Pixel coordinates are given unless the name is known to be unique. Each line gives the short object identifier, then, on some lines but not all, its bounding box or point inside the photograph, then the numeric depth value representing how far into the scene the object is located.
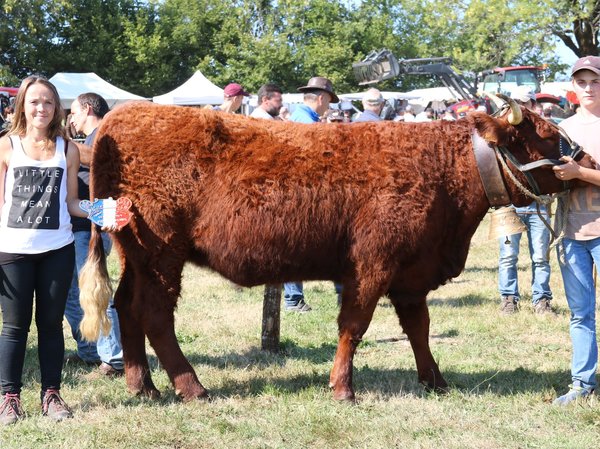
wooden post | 6.27
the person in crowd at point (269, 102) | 8.32
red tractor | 20.34
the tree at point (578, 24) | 23.28
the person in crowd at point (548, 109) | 12.12
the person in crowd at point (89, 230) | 5.55
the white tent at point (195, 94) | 25.54
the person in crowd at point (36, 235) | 4.32
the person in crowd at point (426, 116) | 23.70
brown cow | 4.71
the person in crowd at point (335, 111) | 19.59
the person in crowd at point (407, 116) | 22.51
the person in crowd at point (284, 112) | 12.71
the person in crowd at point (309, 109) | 7.99
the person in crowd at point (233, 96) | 8.74
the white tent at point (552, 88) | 28.83
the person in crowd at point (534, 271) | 7.87
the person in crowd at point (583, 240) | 4.66
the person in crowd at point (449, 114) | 19.07
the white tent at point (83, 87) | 25.47
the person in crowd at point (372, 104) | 8.29
